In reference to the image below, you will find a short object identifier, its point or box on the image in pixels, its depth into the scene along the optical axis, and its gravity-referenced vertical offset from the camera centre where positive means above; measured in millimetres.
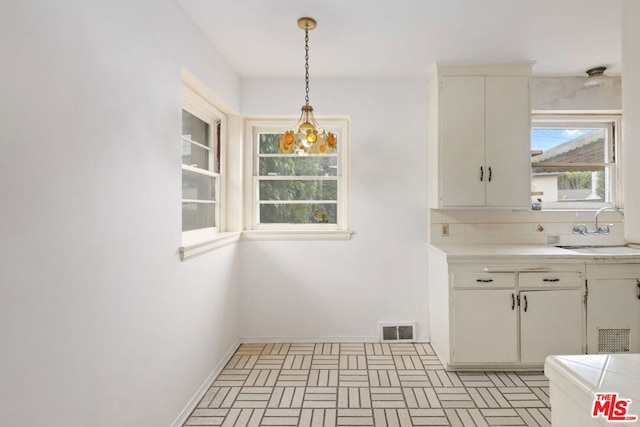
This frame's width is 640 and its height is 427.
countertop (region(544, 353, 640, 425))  713 -366
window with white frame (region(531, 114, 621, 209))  3301 +524
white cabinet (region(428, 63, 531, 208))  2873 +650
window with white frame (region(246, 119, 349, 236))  3355 +255
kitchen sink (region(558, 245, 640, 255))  2827 -317
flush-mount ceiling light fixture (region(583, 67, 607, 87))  2995 +1196
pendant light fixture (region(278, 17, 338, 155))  2240 +513
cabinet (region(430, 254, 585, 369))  2580 -761
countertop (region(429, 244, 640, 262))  2568 -311
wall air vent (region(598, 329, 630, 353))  2579 -947
